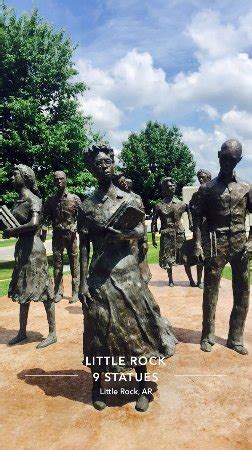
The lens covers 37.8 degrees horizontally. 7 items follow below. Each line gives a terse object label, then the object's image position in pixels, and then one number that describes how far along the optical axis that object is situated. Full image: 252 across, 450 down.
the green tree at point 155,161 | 35.91
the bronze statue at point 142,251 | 5.94
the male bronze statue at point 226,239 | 5.03
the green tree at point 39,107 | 12.96
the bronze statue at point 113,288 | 3.69
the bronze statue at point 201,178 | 8.64
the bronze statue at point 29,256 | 5.59
